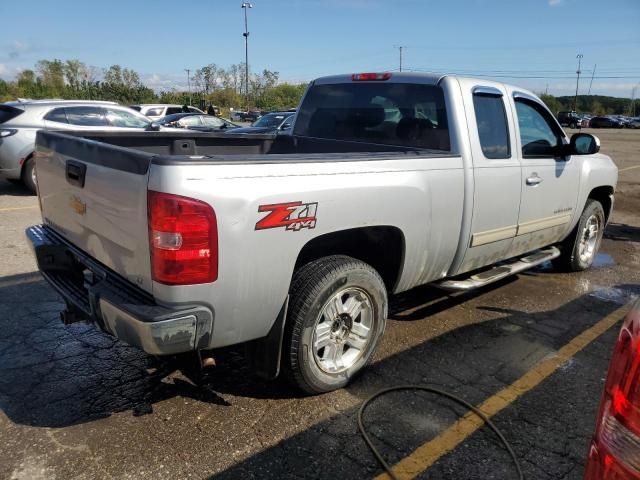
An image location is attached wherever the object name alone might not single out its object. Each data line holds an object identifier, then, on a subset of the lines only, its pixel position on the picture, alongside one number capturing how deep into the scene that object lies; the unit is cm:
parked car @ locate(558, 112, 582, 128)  4974
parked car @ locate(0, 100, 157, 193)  941
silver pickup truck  246
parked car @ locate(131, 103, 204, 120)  2268
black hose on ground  264
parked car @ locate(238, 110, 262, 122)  5378
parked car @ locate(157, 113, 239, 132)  1675
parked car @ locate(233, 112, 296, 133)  1447
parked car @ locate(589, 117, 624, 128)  6200
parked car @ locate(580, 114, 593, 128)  5972
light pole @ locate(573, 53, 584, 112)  9559
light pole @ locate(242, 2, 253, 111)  6098
